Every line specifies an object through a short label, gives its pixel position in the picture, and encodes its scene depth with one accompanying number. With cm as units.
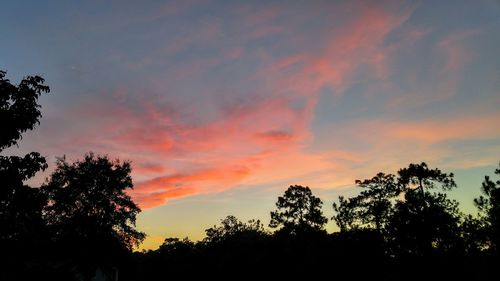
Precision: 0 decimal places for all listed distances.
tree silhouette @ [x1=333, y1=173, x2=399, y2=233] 6844
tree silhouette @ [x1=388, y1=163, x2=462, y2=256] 5456
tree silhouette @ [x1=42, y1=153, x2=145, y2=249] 4412
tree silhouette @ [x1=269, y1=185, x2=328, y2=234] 8100
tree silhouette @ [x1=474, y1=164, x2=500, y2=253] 4447
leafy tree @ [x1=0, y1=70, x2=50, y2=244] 1575
